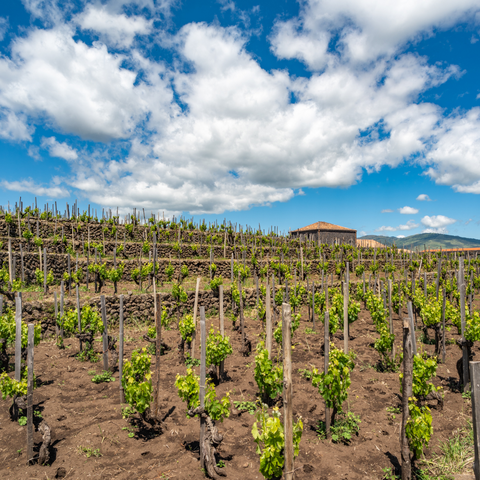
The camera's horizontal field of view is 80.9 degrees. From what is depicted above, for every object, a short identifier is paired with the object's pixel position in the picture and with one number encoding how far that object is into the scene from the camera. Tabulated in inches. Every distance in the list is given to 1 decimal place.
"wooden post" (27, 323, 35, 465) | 177.8
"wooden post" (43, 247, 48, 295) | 526.0
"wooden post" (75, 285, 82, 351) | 358.9
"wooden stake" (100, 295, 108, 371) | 293.9
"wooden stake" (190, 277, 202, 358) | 331.4
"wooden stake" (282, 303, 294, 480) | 124.7
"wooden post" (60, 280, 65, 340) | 387.4
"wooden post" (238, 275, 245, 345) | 375.9
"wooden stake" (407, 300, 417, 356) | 229.9
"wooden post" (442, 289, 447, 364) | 336.8
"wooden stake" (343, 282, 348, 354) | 239.4
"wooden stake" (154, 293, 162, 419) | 213.5
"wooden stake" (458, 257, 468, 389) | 260.7
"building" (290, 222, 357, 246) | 1592.0
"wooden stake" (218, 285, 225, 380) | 297.9
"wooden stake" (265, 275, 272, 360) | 250.1
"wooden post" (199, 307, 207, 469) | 166.4
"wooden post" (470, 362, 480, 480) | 78.2
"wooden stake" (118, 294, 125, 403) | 249.3
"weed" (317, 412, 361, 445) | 196.5
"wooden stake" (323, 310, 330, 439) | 197.6
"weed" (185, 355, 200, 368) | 336.6
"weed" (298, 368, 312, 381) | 293.8
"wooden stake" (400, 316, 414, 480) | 151.7
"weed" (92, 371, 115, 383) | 293.0
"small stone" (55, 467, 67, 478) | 166.1
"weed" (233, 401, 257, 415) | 238.1
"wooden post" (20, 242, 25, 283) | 562.6
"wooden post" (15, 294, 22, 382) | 190.7
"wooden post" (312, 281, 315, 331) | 509.4
